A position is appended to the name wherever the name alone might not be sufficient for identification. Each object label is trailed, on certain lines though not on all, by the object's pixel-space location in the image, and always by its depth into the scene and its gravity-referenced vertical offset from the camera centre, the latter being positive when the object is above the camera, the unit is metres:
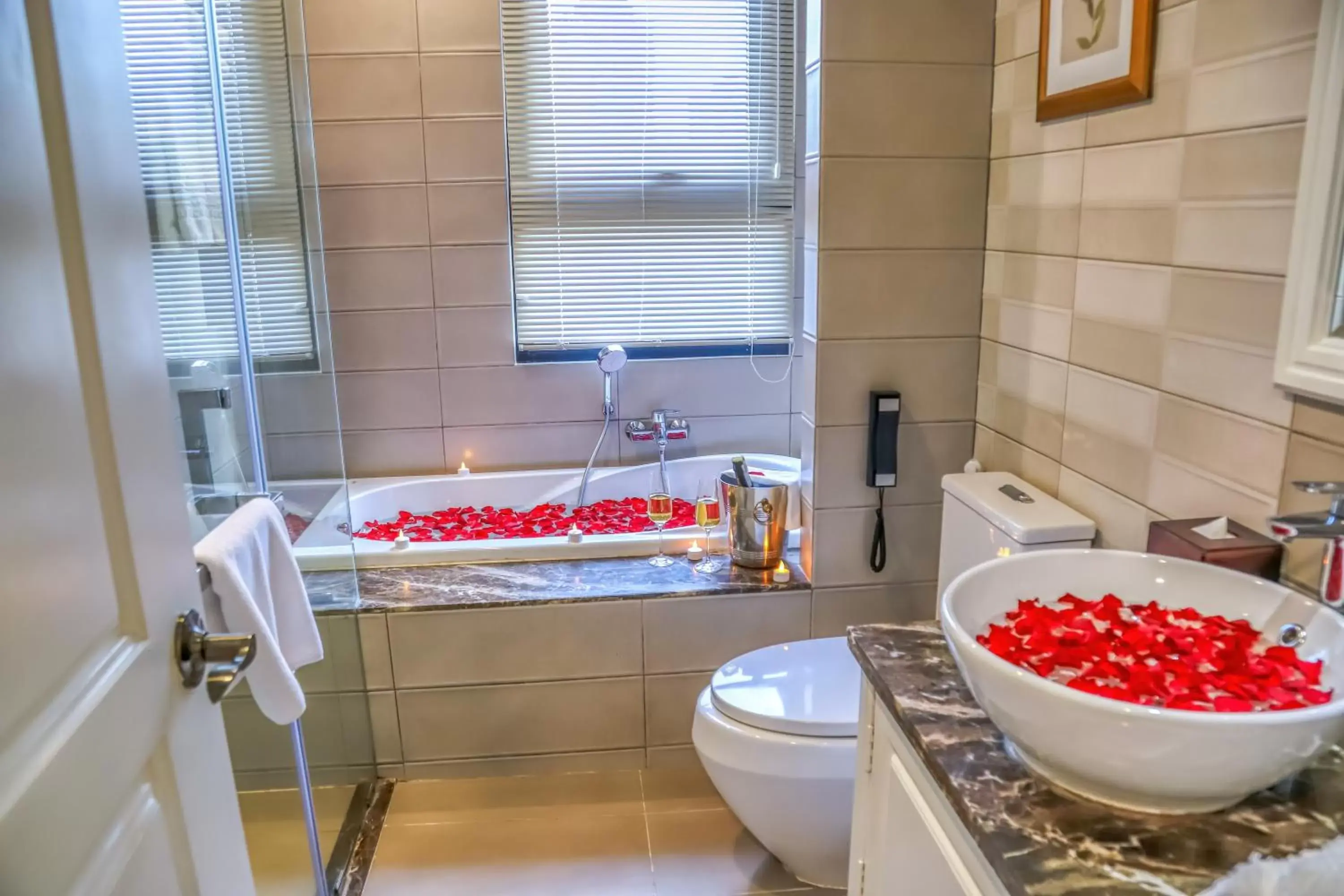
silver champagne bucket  2.39 -0.70
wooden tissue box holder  1.24 -0.41
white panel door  0.69 -0.21
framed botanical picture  1.54 +0.35
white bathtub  2.47 -0.78
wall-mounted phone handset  2.22 -0.45
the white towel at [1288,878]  0.73 -0.50
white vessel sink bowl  0.81 -0.45
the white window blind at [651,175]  2.99 +0.27
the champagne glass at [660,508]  2.56 -0.70
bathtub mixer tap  3.12 -0.59
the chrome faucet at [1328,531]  1.03 -0.32
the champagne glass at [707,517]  2.43 -0.70
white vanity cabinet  1.00 -0.70
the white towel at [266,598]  1.37 -0.54
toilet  1.72 -0.88
